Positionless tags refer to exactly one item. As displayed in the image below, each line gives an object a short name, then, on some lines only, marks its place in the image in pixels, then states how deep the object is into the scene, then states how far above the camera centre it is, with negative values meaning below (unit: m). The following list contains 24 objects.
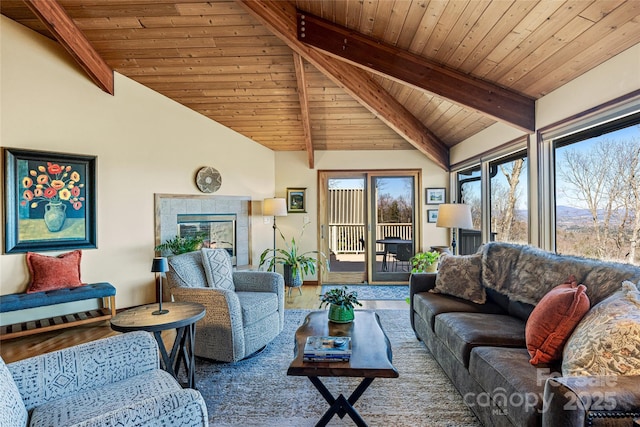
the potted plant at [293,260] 5.14 -0.77
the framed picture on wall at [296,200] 5.62 +0.28
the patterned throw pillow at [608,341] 1.26 -0.56
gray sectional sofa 1.14 -0.78
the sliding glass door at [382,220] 5.61 -0.10
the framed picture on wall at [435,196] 5.52 +0.31
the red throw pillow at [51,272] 3.42 -0.60
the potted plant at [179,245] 4.30 -0.39
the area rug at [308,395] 1.95 -1.25
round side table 1.97 -0.67
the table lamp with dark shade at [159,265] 2.23 -0.35
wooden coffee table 1.65 -0.80
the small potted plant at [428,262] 4.27 -0.65
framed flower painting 3.41 +0.21
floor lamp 5.14 +0.14
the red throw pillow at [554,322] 1.64 -0.59
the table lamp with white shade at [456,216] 3.76 -0.03
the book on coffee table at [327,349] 1.74 -0.77
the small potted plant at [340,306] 2.33 -0.68
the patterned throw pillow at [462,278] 2.86 -0.61
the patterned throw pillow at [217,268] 3.04 -0.51
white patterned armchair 1.18 -0.76
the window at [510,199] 3.46 +0.17
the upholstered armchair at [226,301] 2.57 -0.77
